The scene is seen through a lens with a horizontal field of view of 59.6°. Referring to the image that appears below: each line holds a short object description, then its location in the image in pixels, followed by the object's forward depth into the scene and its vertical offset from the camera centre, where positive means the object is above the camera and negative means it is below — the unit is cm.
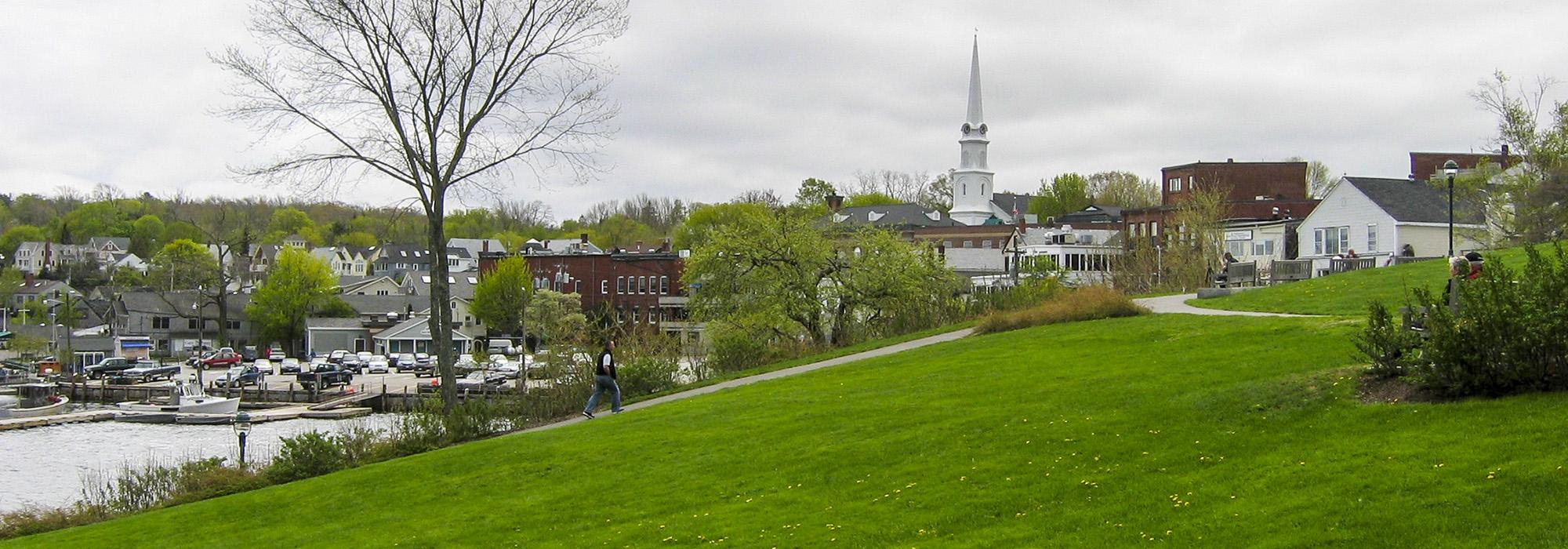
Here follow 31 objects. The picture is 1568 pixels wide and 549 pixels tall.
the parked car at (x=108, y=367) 9712 -535
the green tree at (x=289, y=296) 11588 -69
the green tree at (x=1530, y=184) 4688 +276
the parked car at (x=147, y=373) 9350 -565
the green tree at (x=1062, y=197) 14938 +798
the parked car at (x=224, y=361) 10462 -543
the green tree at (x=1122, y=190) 15675 +916
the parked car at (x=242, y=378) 8544 -559
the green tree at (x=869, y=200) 16862 +919
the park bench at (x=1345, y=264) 4894 -5
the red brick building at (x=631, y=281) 10300 -8
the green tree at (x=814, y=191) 13662 +869
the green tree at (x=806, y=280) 4553 -15
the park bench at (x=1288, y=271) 4447 -23
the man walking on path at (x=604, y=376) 2808 -195
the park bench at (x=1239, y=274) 4347 -30
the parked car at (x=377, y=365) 9506 -553
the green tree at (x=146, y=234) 19225 +819
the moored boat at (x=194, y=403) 7375 -617
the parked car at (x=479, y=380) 6988 -542
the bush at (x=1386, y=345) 1677 -103
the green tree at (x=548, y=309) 8494 -179
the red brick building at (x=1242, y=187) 9188 +569
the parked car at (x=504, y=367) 7881 -509
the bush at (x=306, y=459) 2673 -338
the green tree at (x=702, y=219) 12669 +580
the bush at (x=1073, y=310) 3422 -103
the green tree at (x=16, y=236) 19275 +837
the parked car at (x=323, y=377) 8344 -558
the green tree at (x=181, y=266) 13075 +246
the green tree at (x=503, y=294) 10119 -83
